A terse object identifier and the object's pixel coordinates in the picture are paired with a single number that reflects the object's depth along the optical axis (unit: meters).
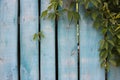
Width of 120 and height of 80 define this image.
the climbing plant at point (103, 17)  1.69
